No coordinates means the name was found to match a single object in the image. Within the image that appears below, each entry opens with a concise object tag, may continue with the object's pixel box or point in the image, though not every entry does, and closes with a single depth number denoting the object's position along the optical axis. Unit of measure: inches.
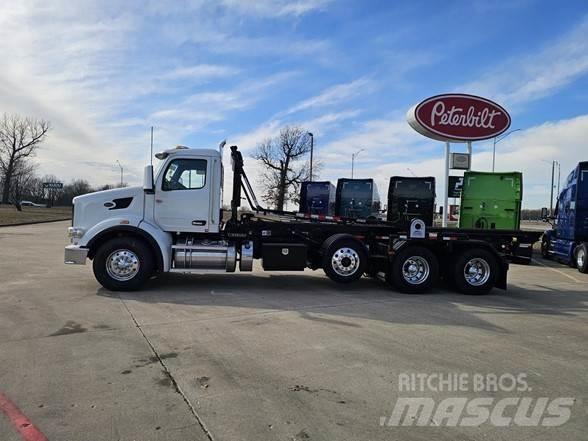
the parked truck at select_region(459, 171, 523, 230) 583.5
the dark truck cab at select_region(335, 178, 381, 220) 828.0
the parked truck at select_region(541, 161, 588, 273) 610.8
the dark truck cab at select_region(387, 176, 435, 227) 693.9
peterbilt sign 695.1
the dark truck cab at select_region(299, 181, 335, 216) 927.7
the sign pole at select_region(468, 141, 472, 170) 762.8
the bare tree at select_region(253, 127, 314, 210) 2244.1
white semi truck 374.9
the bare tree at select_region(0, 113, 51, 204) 3157.0
